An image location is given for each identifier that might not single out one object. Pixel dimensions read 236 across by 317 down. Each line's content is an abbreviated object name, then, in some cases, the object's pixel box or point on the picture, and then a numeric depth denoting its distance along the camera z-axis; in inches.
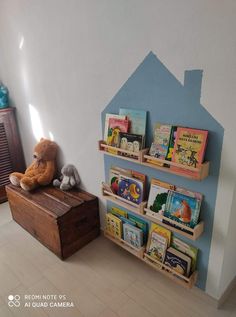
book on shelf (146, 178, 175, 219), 60.4
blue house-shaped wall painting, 49.6
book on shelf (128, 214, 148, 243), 70.0
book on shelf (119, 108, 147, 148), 60.2
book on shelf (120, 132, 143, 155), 60.4
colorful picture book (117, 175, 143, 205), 65.8
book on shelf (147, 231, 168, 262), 64.6
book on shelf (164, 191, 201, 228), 55.5
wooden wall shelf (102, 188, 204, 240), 54.9
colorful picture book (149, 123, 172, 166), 56.0
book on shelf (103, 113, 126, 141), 64.4
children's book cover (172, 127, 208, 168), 49.9
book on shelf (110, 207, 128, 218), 75.0
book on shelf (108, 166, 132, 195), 70.6
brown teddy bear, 89.0
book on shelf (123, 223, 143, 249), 70.0
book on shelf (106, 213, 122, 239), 75.7
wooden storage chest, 74.2
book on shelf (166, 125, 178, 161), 54.5
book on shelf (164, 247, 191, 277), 60.9
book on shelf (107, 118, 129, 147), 64.1
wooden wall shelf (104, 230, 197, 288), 60.6
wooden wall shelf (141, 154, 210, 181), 49.2
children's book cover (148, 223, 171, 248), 63.9
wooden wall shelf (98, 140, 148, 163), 59.1
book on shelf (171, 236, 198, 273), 60.6
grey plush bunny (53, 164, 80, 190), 86.7
